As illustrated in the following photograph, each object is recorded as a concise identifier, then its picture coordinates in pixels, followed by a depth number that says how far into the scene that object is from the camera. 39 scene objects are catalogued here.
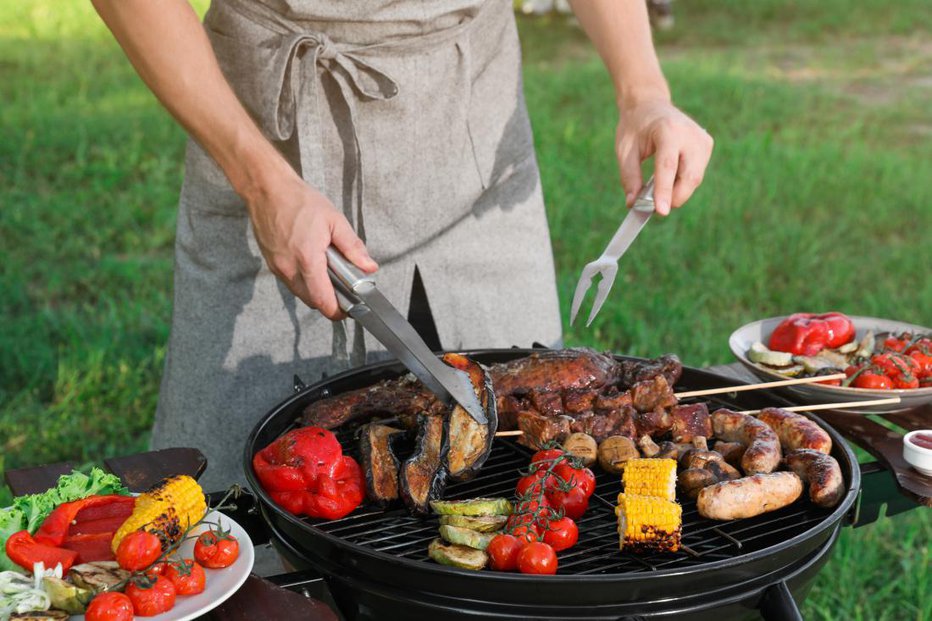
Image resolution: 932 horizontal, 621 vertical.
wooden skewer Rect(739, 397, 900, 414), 2.93
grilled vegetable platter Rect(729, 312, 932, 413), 3.05
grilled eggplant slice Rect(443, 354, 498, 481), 2.55
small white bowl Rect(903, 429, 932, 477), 2.65
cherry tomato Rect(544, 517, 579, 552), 2.28
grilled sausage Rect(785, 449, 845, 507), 2.44
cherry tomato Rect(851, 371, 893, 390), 3.04
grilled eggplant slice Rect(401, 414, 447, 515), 2.46
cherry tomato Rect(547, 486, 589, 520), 2.43
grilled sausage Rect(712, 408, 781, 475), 2.56
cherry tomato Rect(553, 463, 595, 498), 2.48
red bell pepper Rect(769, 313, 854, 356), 3.32
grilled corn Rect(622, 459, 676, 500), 2.39
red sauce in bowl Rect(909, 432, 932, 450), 2.72
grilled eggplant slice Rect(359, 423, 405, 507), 2.49
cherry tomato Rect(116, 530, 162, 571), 2.03
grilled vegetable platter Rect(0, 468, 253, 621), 1.94
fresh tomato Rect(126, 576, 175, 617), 1.93
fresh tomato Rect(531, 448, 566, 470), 2.53
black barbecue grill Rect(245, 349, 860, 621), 2.07
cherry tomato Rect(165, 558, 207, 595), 1.99
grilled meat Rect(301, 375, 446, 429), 2.81
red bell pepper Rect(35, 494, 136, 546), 2.17
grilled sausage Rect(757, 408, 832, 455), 2.67
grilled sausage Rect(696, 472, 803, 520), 2.41
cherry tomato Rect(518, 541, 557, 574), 2.13
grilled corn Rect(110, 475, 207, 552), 2.12
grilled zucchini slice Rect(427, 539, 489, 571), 2.20
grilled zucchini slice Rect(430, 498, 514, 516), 2.39
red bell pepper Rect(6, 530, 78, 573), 2.07
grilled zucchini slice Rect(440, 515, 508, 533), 2.34
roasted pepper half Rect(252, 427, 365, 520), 2.44
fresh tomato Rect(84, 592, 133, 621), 1.88
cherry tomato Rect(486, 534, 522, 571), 2.21
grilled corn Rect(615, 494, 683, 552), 2.26
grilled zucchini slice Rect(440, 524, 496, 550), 2.26
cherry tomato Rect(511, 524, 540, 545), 2.23
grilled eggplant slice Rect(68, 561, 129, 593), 1.98
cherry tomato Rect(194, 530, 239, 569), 2.08
